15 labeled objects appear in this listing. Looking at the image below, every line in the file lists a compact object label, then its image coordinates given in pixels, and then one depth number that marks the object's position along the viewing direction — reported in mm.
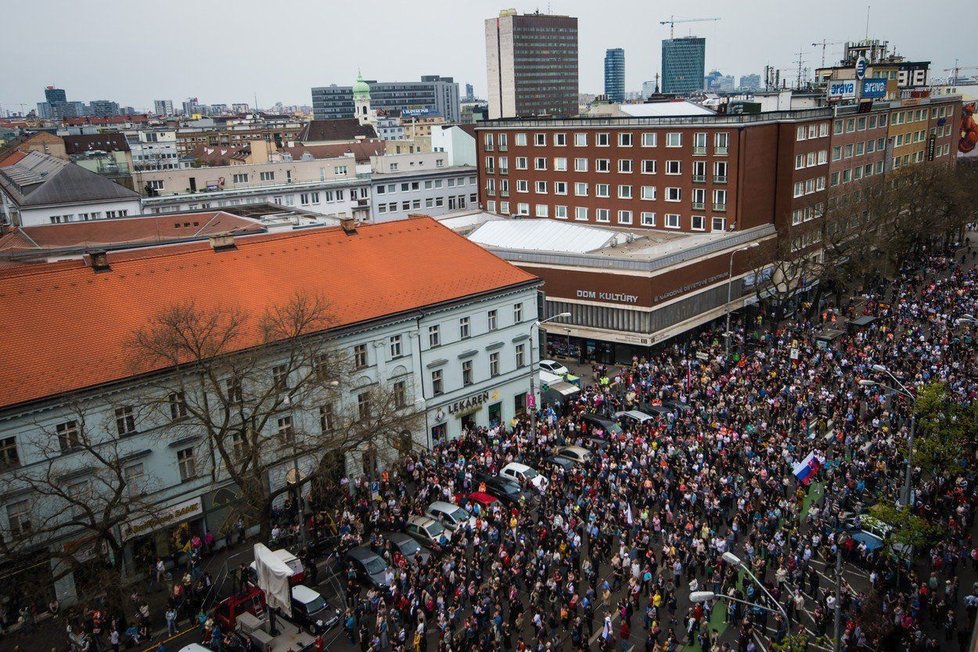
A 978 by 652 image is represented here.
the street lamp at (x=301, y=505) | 31323
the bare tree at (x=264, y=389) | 30453
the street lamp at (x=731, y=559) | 20922
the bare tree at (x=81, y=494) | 26859
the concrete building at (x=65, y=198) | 73000
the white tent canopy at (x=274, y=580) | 27641
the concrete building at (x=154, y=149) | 139000
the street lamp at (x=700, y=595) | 20122
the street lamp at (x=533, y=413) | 42281
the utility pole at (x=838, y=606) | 22555
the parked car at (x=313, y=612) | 28438
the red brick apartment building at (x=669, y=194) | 57406
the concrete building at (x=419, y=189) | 101500
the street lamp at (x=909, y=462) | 31312
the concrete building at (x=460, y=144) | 116375
